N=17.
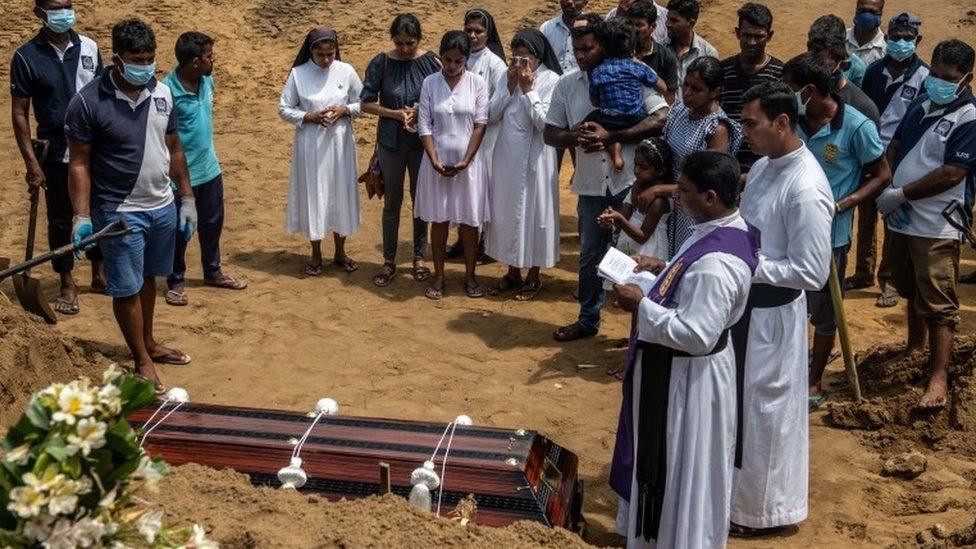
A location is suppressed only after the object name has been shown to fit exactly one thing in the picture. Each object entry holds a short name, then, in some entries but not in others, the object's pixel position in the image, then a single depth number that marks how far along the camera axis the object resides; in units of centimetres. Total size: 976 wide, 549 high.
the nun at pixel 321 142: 865
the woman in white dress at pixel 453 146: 823
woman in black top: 845
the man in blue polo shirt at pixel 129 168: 639
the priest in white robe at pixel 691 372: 454
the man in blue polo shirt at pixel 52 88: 770
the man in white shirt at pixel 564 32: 957
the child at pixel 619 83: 719
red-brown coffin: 455
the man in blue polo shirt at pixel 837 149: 611
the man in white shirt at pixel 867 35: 919
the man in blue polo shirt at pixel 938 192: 647
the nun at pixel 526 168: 812
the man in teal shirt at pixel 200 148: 787
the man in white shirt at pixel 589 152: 730
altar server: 511
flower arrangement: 279
